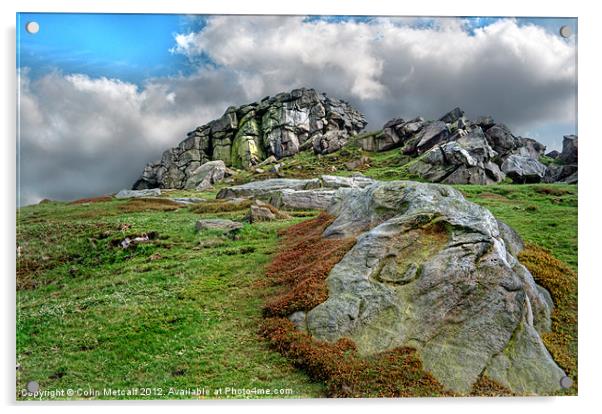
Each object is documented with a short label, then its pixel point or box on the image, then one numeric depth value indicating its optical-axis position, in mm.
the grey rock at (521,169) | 38612
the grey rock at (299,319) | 16177
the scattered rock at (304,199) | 40344
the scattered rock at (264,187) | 50031
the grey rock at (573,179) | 20412
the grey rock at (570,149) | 19875
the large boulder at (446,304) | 14859
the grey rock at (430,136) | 65812
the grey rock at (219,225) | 29431
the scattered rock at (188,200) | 47384
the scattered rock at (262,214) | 33831
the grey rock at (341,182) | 48844
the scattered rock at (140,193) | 37247
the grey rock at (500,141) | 39275
